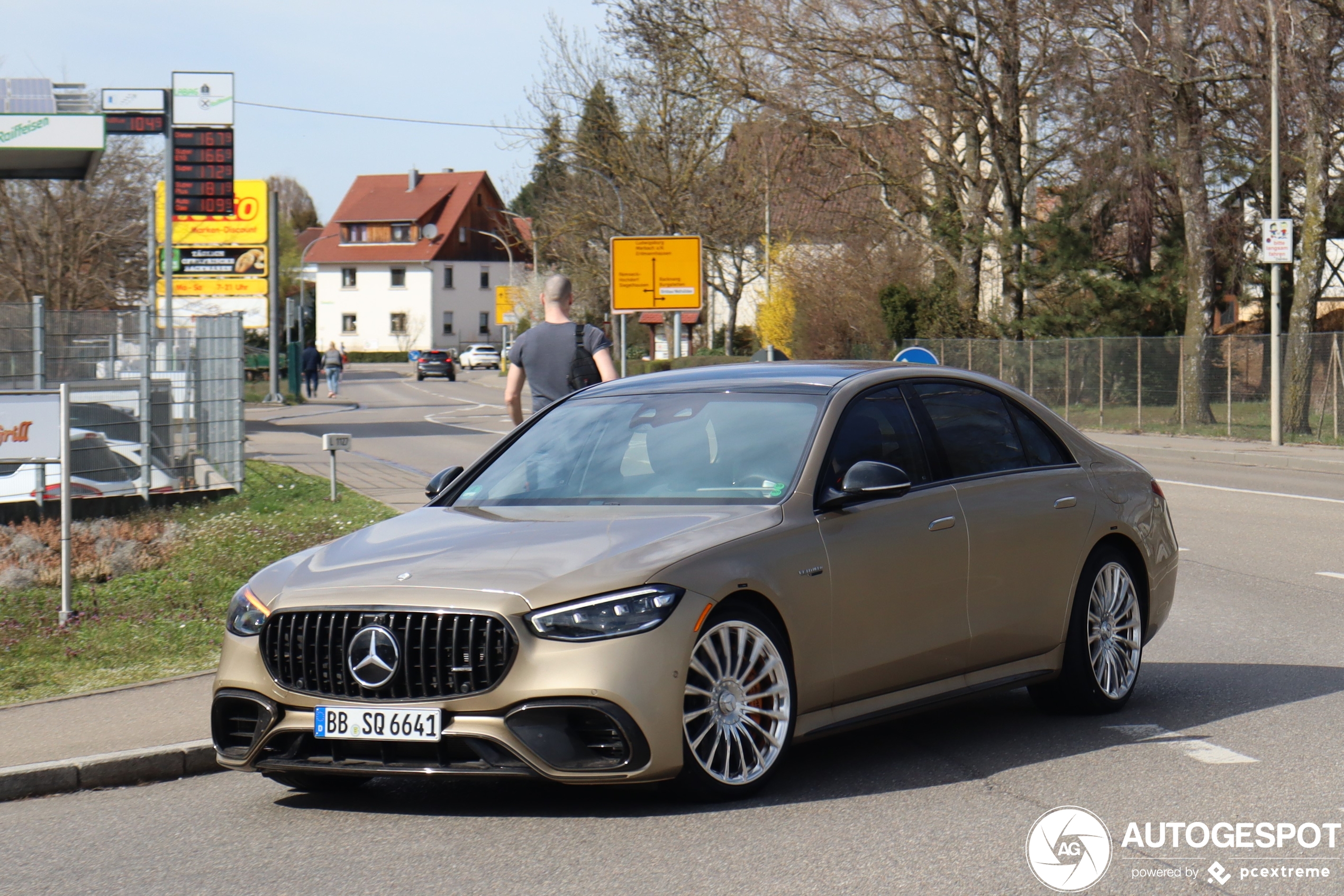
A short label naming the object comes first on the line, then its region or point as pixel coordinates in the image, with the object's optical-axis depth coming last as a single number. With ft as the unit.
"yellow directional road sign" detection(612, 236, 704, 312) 107.24
